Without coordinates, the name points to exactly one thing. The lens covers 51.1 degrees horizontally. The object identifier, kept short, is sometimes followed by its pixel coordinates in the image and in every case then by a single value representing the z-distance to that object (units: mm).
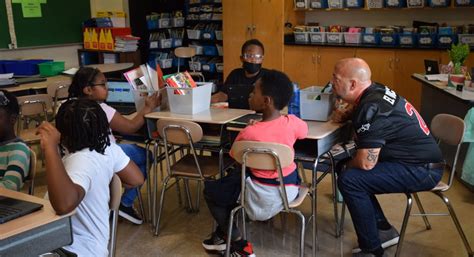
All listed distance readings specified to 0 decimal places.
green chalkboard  5755
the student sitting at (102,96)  2939
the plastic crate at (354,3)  5957
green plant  4201
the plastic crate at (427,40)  5496
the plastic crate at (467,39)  5273
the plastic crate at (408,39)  5633
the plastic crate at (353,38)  6008
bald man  2504
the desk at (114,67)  5145
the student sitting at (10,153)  2088
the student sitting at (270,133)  2441
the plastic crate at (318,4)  6184
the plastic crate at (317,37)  6219
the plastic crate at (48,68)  4941
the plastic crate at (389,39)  5742
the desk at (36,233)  1474
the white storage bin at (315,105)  2879
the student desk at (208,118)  2871
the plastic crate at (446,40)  5383
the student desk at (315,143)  2612
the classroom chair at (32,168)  2199
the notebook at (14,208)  1542
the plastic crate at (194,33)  6964
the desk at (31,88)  4270
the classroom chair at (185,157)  2781
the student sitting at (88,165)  1783
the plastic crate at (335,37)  6121
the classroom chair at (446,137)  2590
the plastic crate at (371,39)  5877
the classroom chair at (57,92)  4332
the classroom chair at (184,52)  5750
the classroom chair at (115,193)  1918
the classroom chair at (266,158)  2305
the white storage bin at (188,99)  2990
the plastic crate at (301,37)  6305
